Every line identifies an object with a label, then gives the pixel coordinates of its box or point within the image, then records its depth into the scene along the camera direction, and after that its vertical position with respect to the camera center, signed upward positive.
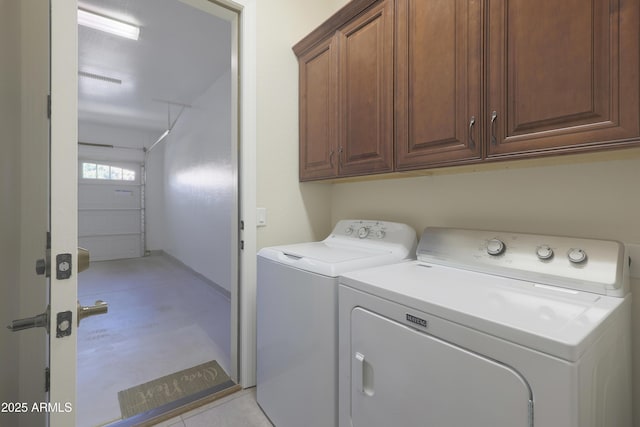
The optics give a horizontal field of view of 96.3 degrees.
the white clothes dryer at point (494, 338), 0.64 -0.33
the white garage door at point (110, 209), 5.98 +0.09
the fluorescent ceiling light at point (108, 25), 2.51 +1.75
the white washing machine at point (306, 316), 1.17 -0.47
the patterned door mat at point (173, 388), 1.68 -1.12
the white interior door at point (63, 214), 0.76 +0.00
